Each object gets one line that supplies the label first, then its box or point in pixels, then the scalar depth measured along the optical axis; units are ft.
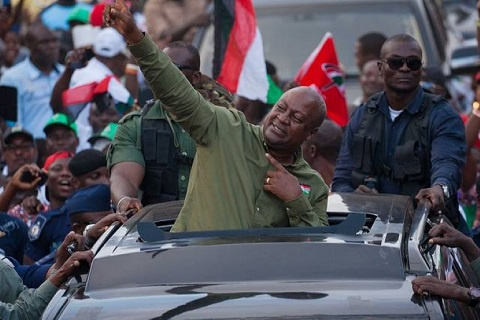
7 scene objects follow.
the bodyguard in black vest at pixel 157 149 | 46.50
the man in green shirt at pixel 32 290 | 32.50
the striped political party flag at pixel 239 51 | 63.16
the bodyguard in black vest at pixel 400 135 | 48.60
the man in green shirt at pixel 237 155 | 35.40
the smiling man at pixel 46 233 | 53.57
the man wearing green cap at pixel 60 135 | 70.03
